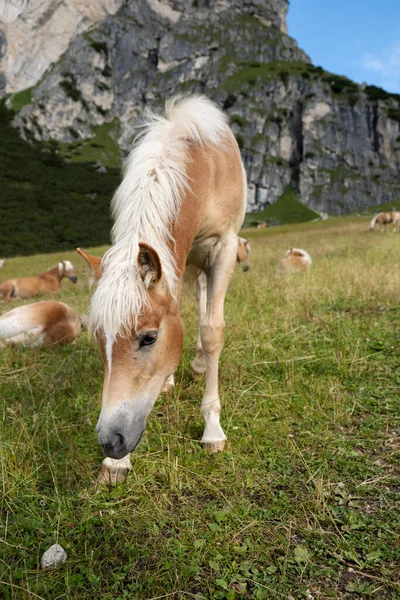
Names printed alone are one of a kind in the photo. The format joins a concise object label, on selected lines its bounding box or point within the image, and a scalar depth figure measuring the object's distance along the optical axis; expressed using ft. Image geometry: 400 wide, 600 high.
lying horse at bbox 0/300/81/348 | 20.66
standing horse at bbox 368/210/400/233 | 90.94
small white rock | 6.81
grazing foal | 8.02
